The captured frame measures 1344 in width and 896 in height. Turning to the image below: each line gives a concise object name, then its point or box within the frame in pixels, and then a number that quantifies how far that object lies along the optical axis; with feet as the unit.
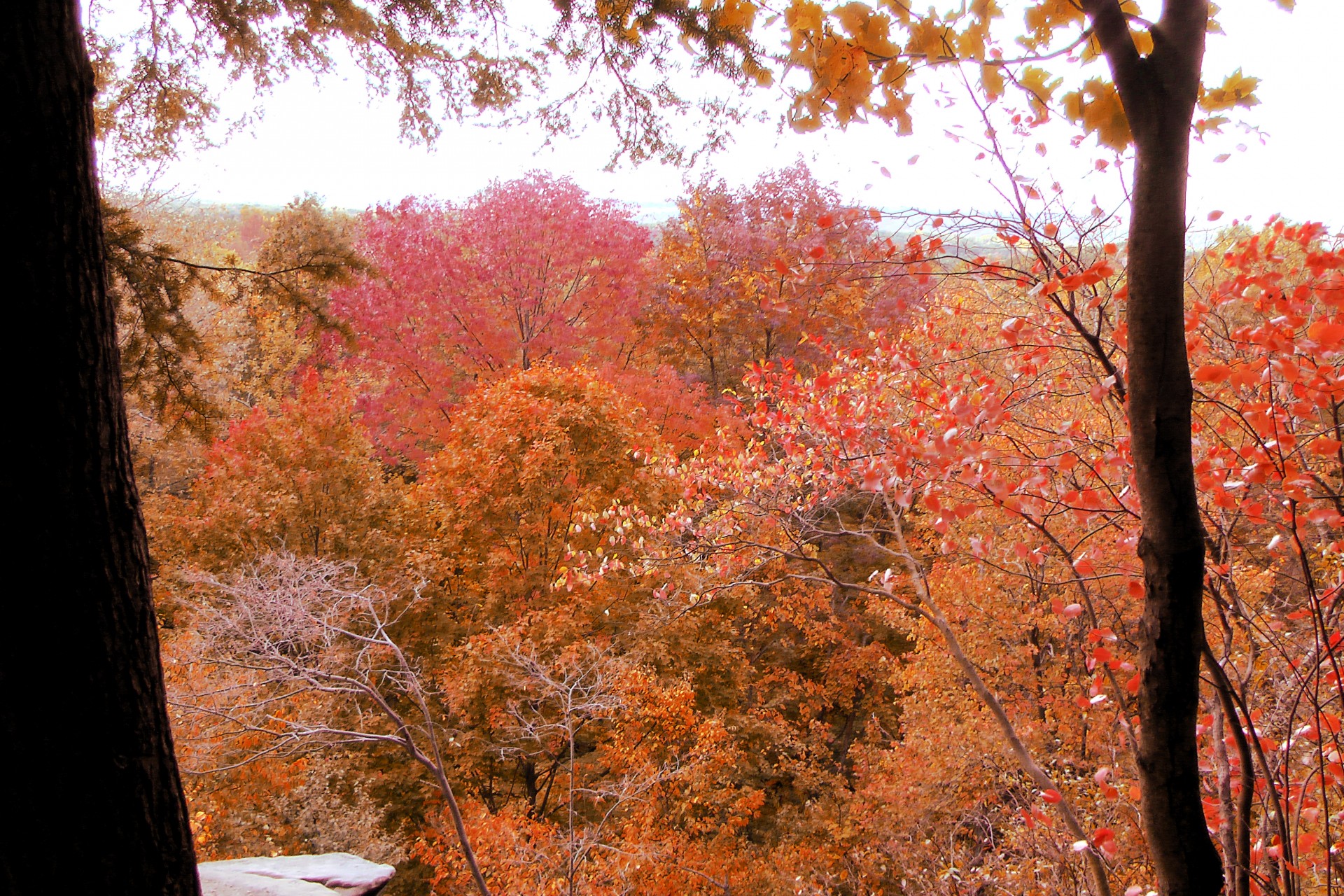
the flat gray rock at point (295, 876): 16.28
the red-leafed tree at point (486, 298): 50.93
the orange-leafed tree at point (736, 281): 50.31
